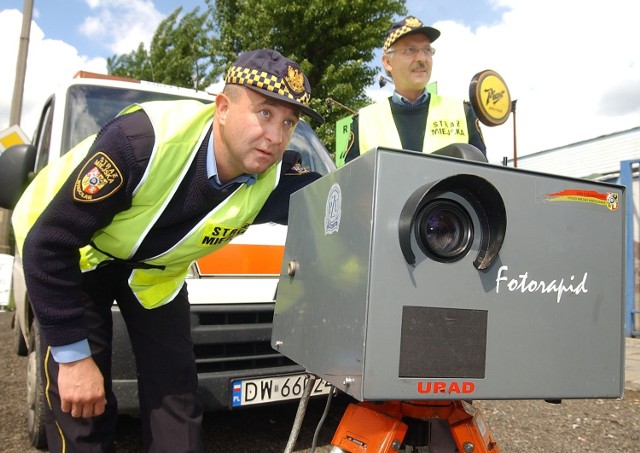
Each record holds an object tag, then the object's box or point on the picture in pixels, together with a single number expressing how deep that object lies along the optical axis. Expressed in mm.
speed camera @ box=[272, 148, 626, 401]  1074
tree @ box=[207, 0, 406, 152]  10617
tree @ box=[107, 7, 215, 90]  15672
